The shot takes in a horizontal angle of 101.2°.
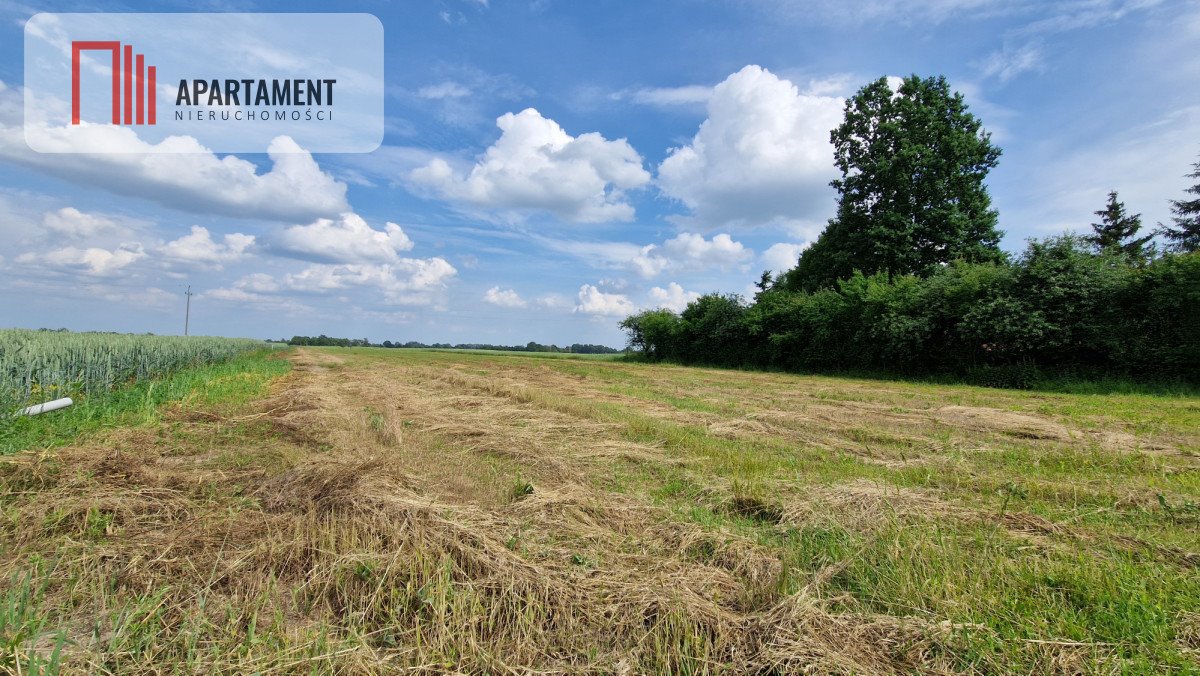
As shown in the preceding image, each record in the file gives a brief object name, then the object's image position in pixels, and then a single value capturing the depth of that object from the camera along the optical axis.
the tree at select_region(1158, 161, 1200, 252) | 30.33
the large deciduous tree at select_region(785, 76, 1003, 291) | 26.50
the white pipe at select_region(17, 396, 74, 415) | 6.52
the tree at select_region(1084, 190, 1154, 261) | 35.84
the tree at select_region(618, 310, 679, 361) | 40.53
